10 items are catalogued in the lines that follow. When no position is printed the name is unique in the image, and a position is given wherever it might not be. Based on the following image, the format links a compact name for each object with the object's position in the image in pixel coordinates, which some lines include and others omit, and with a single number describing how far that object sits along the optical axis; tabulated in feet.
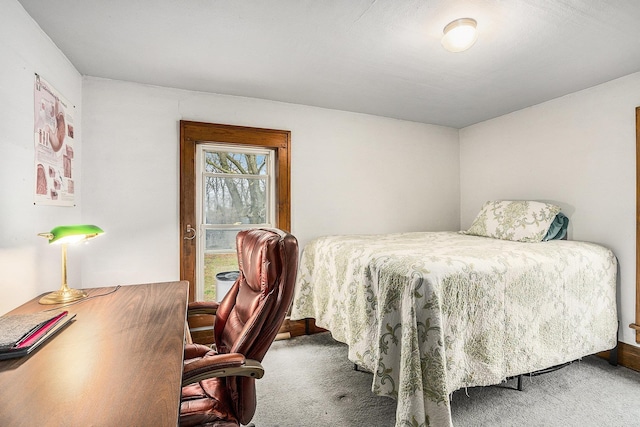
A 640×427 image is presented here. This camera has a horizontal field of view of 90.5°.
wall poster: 6.09
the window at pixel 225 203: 9.82
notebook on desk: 3.34
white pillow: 9.25
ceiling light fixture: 5.88
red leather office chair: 3.70
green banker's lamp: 5.15
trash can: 9.69
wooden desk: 2.31
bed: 5.29
